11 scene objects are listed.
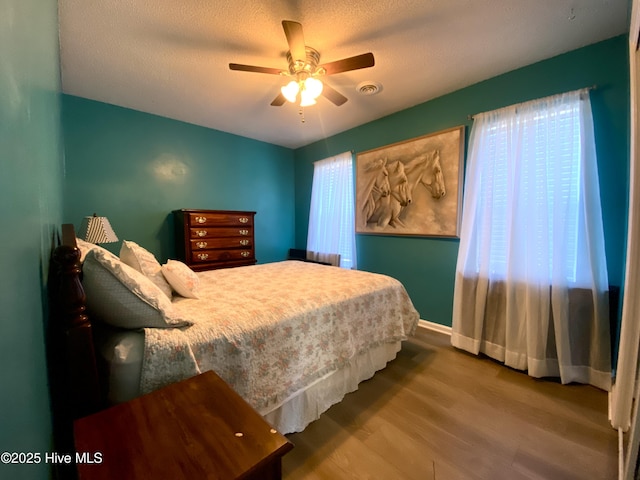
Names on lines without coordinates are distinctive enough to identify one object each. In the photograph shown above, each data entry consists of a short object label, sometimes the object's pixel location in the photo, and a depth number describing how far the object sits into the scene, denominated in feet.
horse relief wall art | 8.43
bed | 3.10
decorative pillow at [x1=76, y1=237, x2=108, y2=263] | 4.47
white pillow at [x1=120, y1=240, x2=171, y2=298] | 4.66
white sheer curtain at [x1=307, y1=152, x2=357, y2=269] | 11.81
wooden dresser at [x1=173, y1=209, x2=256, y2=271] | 9.77
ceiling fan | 5.24
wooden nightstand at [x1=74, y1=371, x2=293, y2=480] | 2.03
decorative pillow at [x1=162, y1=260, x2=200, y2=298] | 5.08
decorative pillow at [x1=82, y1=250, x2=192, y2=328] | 3.27
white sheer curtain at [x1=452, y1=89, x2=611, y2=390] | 5.95
